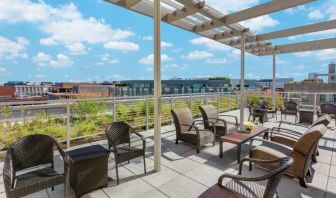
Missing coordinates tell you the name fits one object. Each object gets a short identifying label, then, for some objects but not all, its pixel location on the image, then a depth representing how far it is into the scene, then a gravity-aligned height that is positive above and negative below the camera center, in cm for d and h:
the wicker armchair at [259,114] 631 -81
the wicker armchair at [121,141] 283 -83
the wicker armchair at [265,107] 694 -64
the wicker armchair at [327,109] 638 -69
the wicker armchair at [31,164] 196 -87
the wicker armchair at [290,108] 681 -68
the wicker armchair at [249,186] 167 -101
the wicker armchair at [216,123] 467 -85
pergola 315 +157
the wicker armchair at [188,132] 402 -93
